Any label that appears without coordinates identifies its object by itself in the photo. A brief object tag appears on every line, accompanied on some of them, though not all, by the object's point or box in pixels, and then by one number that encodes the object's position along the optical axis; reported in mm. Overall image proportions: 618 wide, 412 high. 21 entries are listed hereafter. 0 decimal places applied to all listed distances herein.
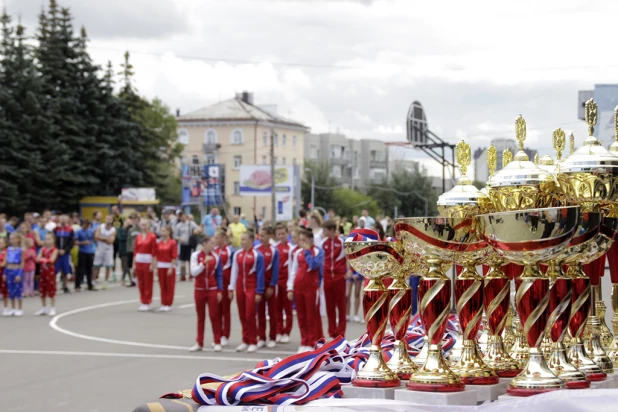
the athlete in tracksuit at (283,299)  13992
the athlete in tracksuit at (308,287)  12766
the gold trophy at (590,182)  3305
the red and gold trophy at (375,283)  3285
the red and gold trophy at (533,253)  2846
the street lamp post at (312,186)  94312
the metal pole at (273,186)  54088
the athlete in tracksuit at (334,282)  13359
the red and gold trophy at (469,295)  3244
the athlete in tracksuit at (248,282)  13203
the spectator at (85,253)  24094
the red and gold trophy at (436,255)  3160
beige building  105438
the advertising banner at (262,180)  55812
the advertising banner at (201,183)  71188
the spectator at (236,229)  24312
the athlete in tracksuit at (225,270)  13664
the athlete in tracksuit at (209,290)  13391
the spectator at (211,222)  29062
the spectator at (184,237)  27752
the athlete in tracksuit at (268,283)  13578
